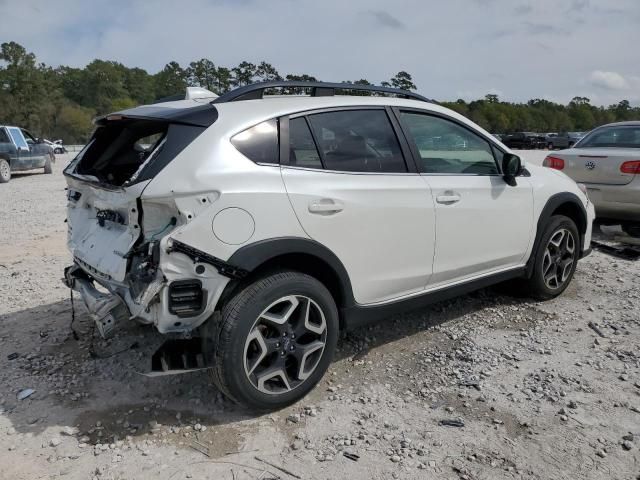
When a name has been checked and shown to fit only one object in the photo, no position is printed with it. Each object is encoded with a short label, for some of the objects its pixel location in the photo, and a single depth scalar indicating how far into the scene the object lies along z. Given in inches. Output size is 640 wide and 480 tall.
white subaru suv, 109.1
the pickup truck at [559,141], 1775.3
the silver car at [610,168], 266.5
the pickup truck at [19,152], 633.6
